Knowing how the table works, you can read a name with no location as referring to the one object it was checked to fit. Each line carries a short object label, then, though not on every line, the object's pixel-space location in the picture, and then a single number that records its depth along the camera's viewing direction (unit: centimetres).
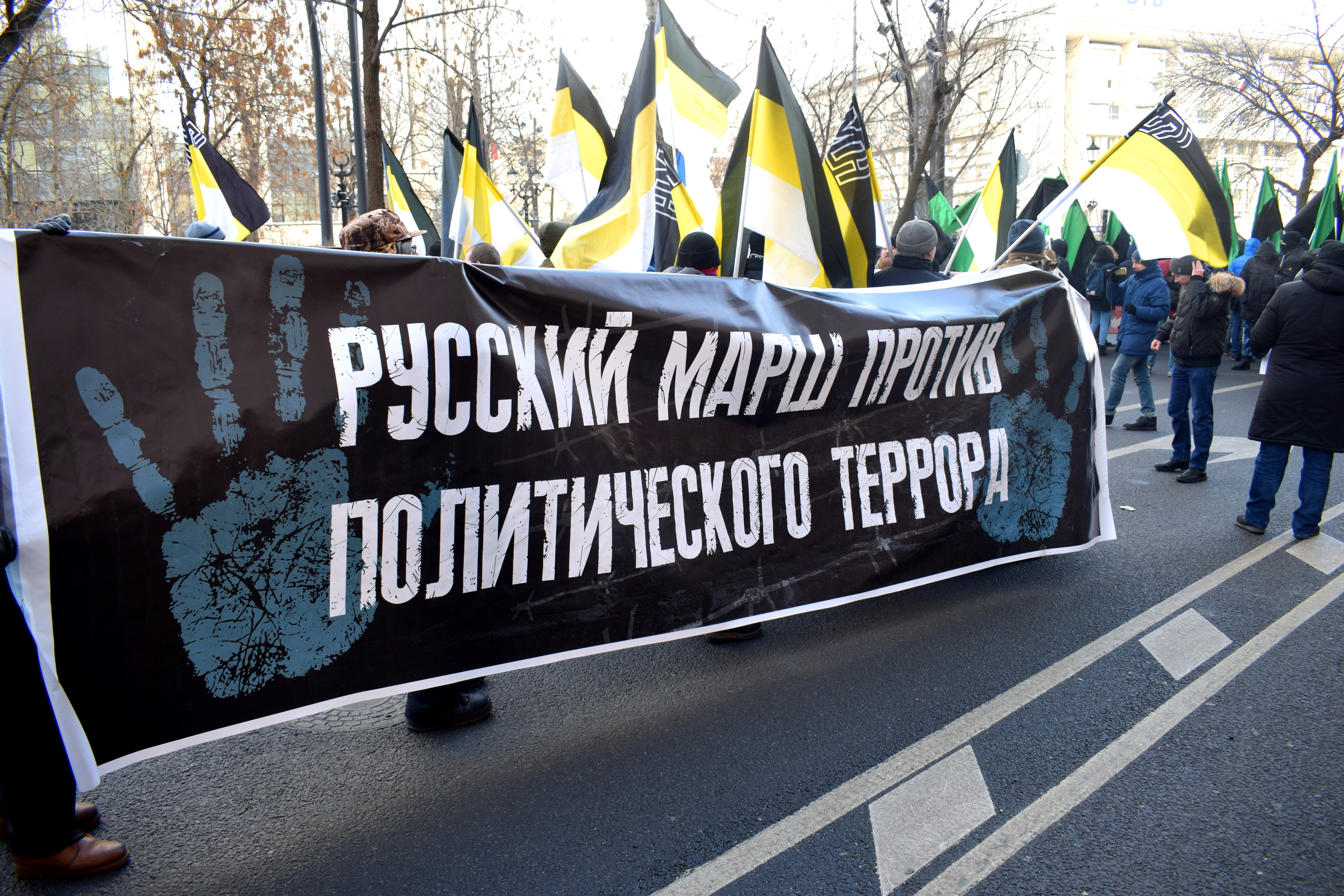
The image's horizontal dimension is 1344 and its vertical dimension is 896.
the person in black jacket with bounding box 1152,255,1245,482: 673
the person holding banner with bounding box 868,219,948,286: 545
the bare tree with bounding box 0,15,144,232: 1544
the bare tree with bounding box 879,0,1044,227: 1381
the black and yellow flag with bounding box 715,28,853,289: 432
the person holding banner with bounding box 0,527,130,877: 222
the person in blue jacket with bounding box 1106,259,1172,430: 838
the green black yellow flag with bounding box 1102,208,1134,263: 1370
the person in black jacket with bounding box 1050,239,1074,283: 1075
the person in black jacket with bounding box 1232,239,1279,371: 1189
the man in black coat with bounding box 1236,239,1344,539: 512
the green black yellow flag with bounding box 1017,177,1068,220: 973
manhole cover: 326
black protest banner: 224
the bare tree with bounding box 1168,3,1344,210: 2456
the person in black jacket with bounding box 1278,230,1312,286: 908
